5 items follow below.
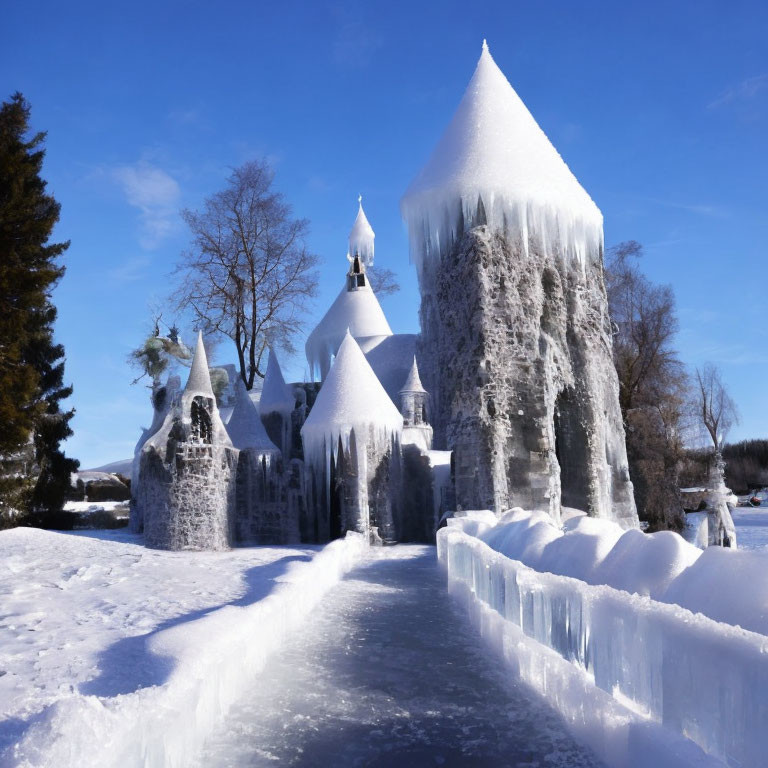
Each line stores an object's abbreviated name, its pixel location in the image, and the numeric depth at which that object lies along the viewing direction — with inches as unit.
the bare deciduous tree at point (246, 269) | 1011.3
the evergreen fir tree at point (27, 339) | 746.2
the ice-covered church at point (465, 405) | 597.3
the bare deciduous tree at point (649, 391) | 946.1
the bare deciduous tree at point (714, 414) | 1202.6
